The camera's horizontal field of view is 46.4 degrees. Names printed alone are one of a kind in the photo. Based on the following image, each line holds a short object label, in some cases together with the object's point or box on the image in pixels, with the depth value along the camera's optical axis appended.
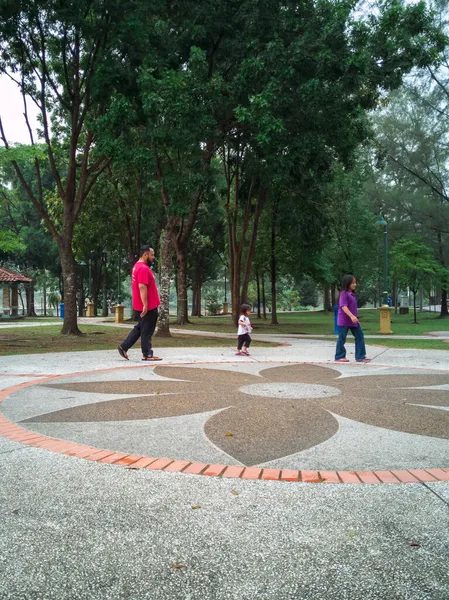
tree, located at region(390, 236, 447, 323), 31.97
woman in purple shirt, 10.22
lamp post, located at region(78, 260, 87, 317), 48.75
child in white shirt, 12.12
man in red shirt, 9.75
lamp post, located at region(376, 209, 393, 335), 21.63
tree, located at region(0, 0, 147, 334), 15.17
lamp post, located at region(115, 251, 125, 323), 31.52
